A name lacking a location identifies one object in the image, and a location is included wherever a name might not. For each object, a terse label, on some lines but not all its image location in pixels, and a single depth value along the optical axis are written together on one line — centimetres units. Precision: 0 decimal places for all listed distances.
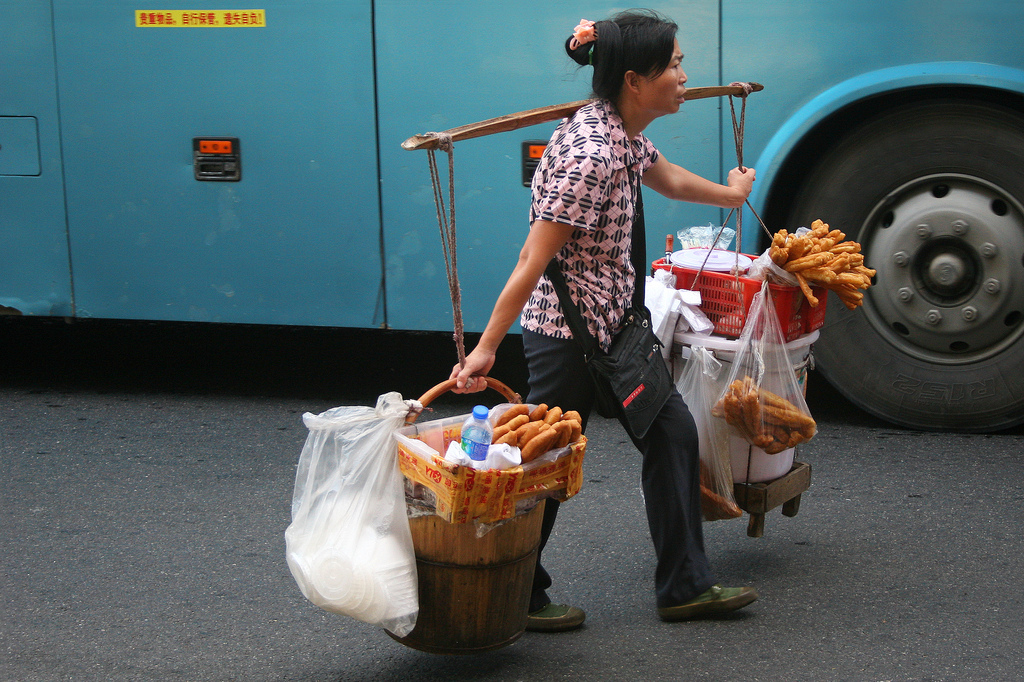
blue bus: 843
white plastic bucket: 643
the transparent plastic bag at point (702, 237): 736
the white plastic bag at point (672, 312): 644
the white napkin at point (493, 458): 471
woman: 530
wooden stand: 641
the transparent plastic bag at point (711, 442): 640
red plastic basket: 640
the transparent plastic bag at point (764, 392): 628
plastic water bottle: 473
